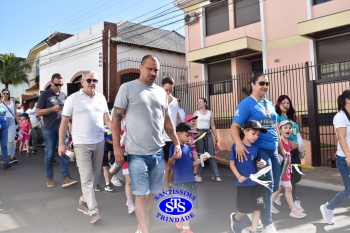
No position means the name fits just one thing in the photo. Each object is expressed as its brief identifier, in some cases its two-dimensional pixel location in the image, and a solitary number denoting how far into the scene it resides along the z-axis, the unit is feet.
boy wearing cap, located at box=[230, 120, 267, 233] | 12.21
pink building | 40.01
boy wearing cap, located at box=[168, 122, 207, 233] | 13.51
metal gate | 29.91
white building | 61.21
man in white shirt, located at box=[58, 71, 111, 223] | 14.60
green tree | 115.24
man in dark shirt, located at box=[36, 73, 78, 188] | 19.95
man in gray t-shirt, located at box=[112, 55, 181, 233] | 11.29
